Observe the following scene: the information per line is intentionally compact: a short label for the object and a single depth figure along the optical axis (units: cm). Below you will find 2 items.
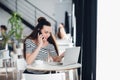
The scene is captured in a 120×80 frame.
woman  308
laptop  306
